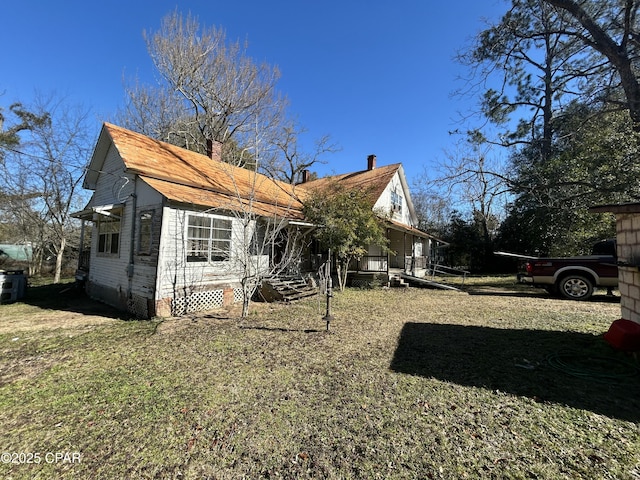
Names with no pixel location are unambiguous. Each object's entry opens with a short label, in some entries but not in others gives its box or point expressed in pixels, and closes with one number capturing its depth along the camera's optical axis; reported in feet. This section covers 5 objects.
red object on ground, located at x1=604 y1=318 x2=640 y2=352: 14.92
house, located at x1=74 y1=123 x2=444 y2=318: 27.04
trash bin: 34.65
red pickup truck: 31.14
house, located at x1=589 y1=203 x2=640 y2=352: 15.19
